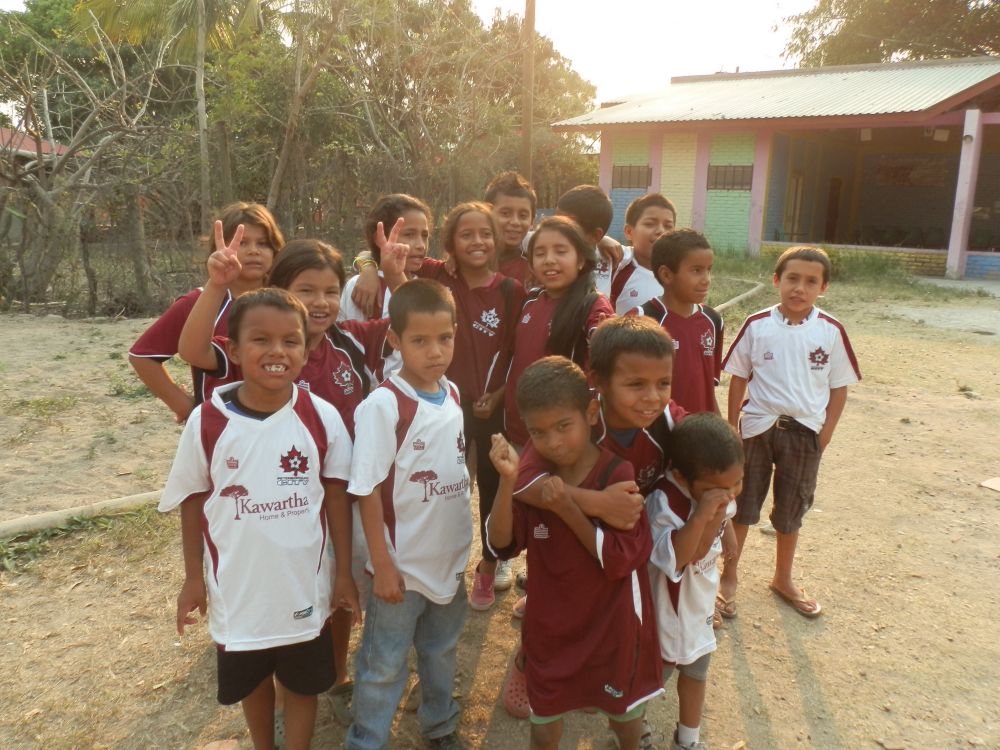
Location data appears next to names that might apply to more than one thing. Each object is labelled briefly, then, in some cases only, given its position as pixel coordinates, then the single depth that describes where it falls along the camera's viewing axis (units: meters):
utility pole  11.32
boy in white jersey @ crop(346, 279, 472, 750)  1.95
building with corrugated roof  15.60
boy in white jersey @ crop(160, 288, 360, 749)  1.82
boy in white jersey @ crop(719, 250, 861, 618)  2.95
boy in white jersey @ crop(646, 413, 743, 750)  1.95
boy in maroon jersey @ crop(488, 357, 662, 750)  1.85
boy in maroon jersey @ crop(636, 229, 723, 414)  2.57
